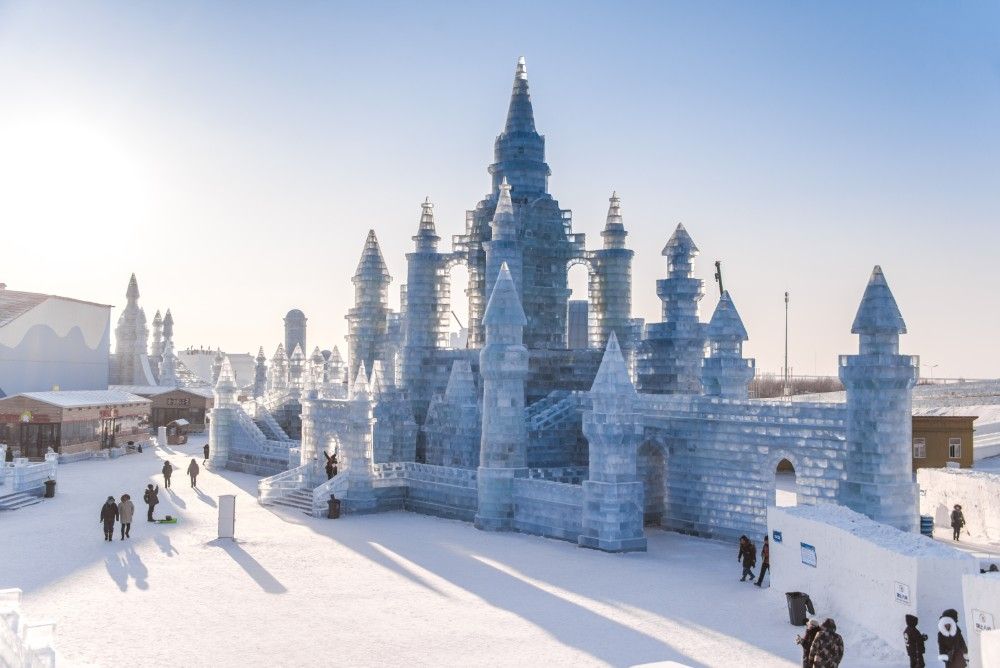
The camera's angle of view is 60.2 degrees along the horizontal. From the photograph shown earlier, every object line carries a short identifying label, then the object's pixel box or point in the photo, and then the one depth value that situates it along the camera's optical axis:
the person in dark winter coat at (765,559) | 20.92
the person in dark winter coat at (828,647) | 12.48
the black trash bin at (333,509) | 31.81
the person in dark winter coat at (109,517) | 26.06
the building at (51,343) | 60.03
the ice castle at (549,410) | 24.72
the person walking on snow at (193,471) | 38.59
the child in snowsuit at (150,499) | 29.70
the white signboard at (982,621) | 12.51
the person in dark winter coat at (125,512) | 26.31
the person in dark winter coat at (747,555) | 21.48
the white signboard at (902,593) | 14.83
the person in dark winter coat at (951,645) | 12.88
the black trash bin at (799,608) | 17.69
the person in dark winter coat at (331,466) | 34.72
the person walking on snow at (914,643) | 13.80
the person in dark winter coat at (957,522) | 27.89
